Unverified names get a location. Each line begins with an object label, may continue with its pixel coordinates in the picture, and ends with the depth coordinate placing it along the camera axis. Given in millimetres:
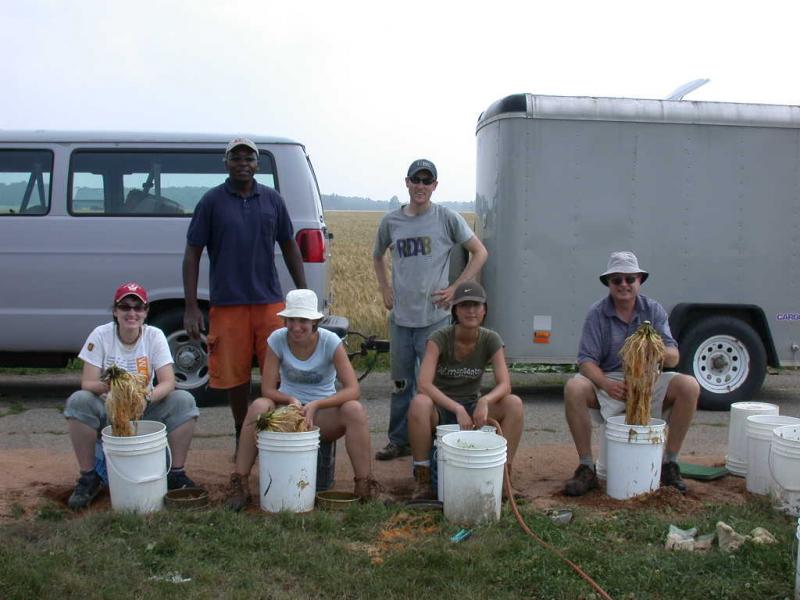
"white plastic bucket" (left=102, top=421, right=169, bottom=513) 4375
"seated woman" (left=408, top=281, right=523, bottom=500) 4801
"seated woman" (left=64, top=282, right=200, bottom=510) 4676
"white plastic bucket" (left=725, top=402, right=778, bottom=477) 5280
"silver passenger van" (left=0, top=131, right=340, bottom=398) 7188
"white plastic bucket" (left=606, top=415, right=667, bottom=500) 4699
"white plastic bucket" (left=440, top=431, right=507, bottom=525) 4250
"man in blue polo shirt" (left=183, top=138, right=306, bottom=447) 5227
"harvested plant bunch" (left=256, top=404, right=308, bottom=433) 4512
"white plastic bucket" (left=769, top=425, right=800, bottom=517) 4395
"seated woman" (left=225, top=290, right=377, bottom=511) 4637
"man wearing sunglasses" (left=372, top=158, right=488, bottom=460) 5727
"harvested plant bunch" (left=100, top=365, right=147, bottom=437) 4477
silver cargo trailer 7426
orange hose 3470
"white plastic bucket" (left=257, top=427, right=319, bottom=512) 4426
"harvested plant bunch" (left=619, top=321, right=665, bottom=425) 4770
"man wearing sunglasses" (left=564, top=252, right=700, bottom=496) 4984
